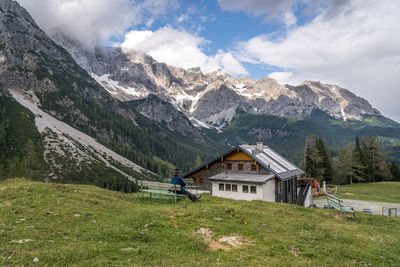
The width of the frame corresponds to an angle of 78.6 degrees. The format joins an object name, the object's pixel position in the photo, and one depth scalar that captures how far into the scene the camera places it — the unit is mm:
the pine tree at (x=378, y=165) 93688
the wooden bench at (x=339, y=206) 21388
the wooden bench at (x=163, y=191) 20781
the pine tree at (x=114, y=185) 124862
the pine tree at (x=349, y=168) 90250
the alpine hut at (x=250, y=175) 36969
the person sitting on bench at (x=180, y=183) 20270
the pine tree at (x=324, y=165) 91712
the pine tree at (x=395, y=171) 95538
